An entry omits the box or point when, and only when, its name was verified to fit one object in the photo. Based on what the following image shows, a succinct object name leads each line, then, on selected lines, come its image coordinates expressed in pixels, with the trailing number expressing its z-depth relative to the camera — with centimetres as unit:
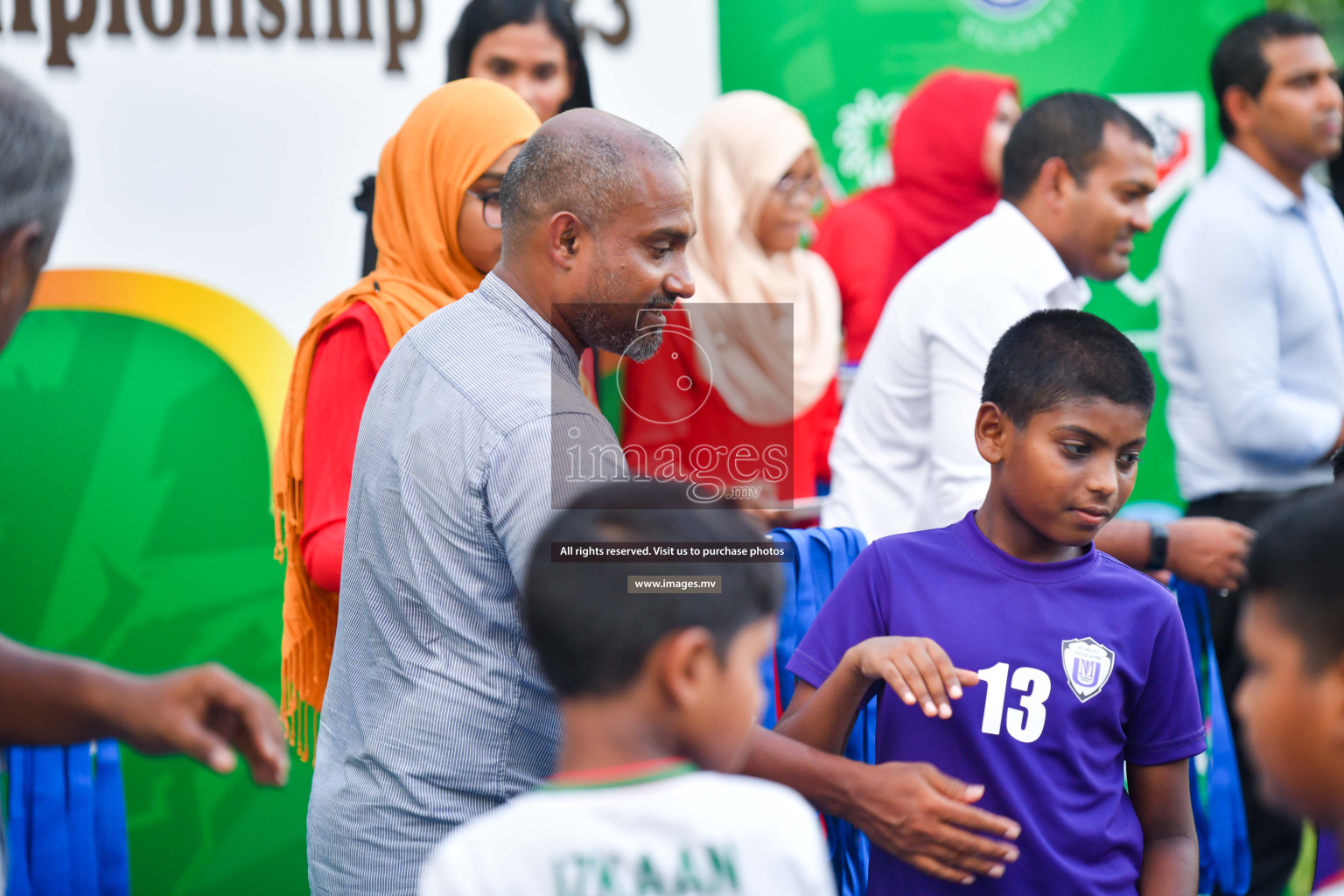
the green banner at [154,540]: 682
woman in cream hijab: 676
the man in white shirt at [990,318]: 566
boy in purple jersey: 407
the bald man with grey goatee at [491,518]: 344
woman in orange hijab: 511
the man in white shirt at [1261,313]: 708
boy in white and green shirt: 266
